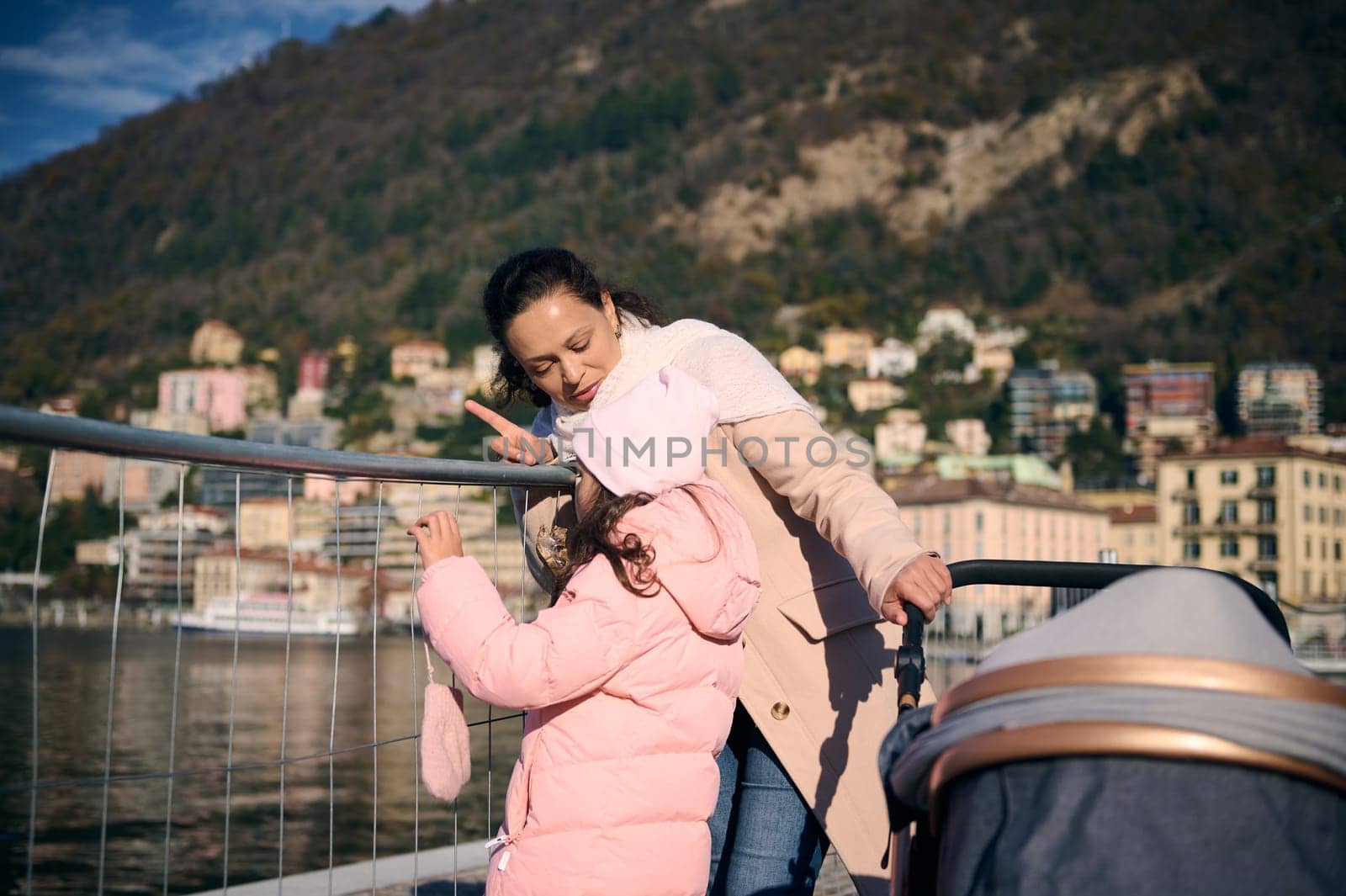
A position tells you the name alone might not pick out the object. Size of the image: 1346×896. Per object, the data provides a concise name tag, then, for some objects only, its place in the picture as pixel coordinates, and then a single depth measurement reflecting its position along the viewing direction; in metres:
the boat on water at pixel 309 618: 66.12
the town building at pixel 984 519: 78.25
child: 1.73
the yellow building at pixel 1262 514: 79.19
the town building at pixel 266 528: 81.88
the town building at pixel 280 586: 65.75
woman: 2.07
